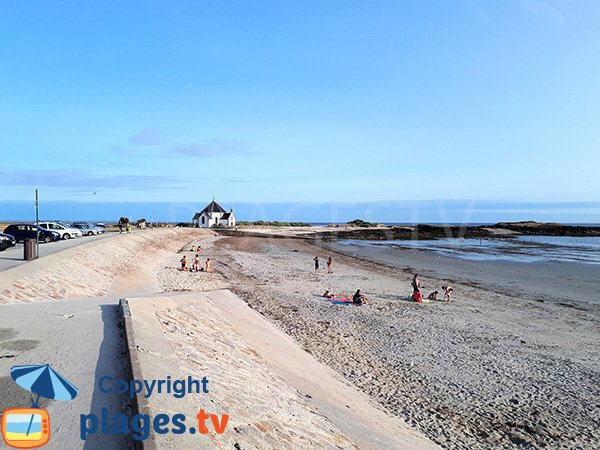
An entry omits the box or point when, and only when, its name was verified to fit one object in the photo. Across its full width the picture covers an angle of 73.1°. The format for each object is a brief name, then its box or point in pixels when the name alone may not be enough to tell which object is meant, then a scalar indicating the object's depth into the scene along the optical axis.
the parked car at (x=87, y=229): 43.53
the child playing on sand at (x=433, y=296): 19.61
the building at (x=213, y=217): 95.56
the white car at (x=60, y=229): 34.62
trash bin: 17.46
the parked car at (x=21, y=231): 28.64
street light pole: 16.66
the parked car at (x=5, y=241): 22.38
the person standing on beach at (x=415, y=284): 19.23
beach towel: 18.16
